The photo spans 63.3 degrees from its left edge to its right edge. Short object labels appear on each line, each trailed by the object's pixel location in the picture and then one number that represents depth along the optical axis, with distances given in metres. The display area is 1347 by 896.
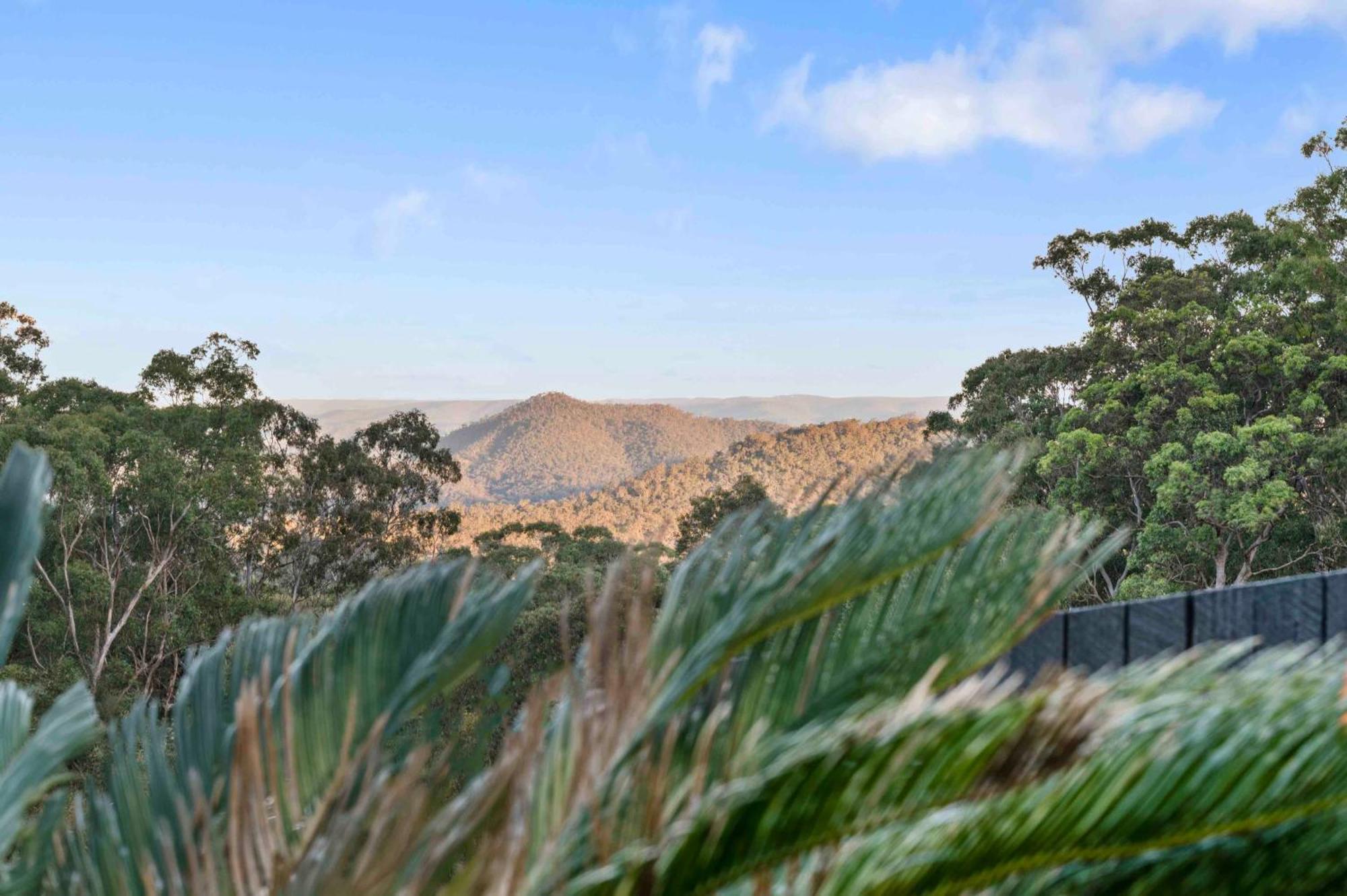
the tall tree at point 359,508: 21.42
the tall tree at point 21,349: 20.78
